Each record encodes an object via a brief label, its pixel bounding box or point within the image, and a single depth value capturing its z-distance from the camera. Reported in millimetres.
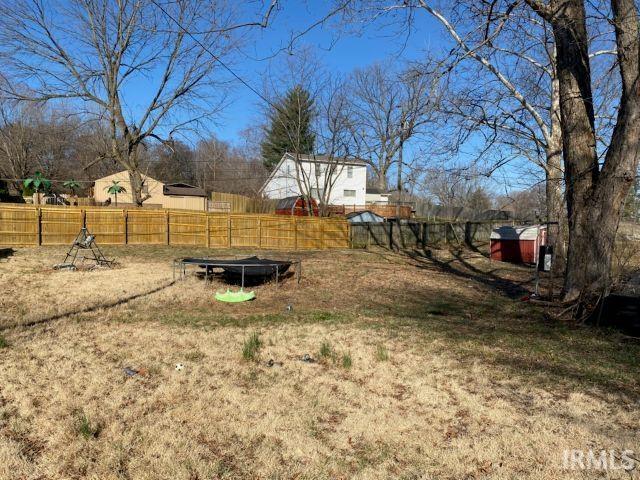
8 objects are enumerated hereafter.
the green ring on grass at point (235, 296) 9493
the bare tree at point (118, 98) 25922
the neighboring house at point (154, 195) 48375
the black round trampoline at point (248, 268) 10992
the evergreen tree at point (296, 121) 30034
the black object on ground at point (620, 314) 6617
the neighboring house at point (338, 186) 44875
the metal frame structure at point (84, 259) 13199
